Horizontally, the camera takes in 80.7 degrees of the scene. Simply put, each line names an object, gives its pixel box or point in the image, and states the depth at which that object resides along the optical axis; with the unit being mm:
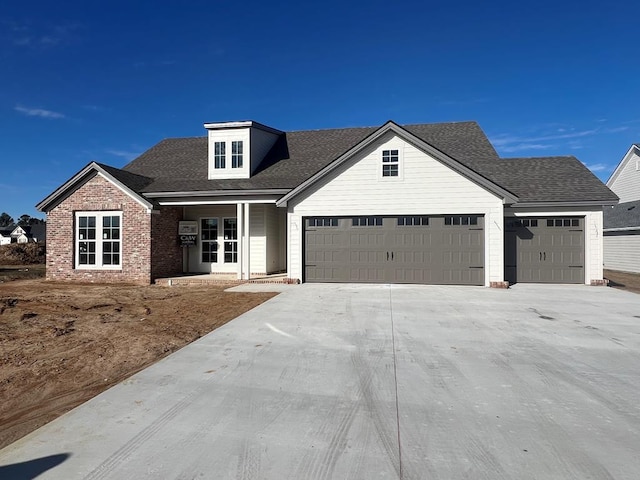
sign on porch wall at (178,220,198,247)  16469
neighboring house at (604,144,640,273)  20312
